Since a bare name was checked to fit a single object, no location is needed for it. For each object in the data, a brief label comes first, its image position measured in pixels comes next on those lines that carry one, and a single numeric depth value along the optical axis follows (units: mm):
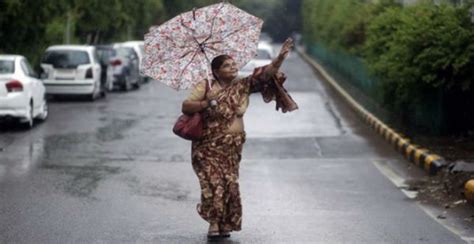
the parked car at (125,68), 36438
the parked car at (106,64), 33731
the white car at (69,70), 29531
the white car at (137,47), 40719
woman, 9648
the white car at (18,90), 20906
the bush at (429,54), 16969
